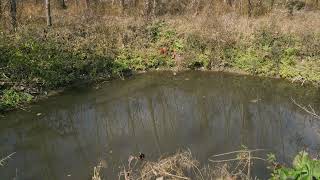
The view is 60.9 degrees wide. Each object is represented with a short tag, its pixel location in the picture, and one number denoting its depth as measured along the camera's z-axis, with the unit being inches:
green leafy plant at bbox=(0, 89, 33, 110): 282.8
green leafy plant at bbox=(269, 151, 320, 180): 106.0
